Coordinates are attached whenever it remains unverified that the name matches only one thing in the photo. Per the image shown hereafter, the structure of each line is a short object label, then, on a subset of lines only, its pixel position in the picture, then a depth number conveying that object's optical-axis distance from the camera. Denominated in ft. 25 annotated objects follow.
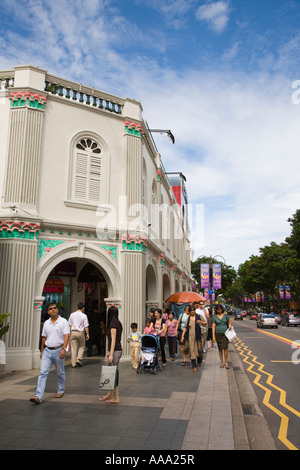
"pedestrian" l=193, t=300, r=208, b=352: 41.16
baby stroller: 31.58
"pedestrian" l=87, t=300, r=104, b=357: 41.67
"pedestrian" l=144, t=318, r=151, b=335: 34.44
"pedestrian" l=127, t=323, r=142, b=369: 33.30
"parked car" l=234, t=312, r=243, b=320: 185.26
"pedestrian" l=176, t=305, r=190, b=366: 35.84
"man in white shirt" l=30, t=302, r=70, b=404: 21.80
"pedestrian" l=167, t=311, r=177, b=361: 38.54
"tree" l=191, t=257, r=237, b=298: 203.21
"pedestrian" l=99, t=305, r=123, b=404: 21.74
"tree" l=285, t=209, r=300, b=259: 104.32
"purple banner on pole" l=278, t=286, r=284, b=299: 160.66
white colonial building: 35.19
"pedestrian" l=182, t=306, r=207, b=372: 32.73
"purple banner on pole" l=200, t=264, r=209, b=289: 97.45
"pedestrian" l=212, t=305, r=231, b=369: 32.94
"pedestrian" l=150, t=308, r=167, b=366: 35.35
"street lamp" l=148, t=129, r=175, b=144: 69.15
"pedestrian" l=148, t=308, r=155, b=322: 36.73
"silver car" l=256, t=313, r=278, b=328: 98.81
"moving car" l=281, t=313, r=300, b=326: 111.65
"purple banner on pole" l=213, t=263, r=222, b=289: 92.11
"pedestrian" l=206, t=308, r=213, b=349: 49.09
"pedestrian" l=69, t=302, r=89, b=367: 34.17
